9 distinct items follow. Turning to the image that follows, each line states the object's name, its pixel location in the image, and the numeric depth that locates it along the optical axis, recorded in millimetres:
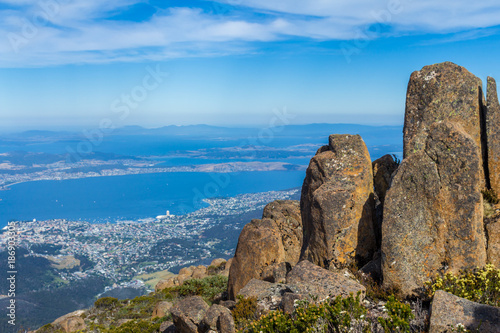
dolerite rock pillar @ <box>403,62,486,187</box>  12000
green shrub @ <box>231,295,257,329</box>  9992
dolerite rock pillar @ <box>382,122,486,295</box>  9711
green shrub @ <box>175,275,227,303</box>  21269
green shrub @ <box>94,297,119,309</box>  25047
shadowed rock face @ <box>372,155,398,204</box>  13702
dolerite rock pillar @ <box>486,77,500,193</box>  11531
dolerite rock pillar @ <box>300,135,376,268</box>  12078
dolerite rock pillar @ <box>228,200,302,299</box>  15398
